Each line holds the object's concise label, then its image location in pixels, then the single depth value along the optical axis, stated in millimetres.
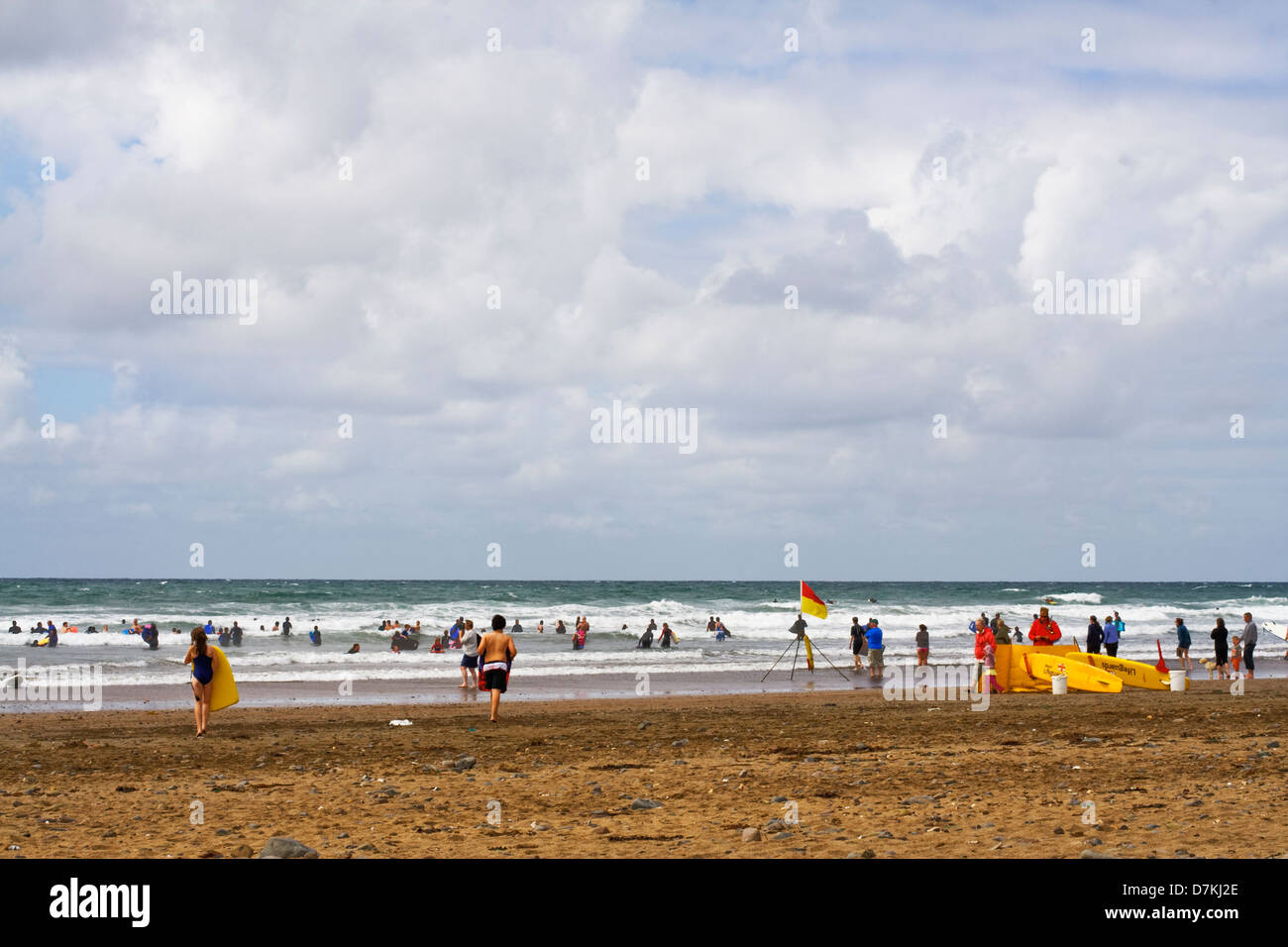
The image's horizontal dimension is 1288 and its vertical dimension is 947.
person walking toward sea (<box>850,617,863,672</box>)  32312
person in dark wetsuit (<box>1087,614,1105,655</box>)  28234
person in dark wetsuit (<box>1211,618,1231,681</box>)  27808
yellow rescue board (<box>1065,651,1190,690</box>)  23484
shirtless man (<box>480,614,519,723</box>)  17500
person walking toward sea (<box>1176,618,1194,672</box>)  29047
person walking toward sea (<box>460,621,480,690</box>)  25188
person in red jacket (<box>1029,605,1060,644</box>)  25469
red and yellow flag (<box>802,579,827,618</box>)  24625
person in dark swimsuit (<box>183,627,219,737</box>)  15820
